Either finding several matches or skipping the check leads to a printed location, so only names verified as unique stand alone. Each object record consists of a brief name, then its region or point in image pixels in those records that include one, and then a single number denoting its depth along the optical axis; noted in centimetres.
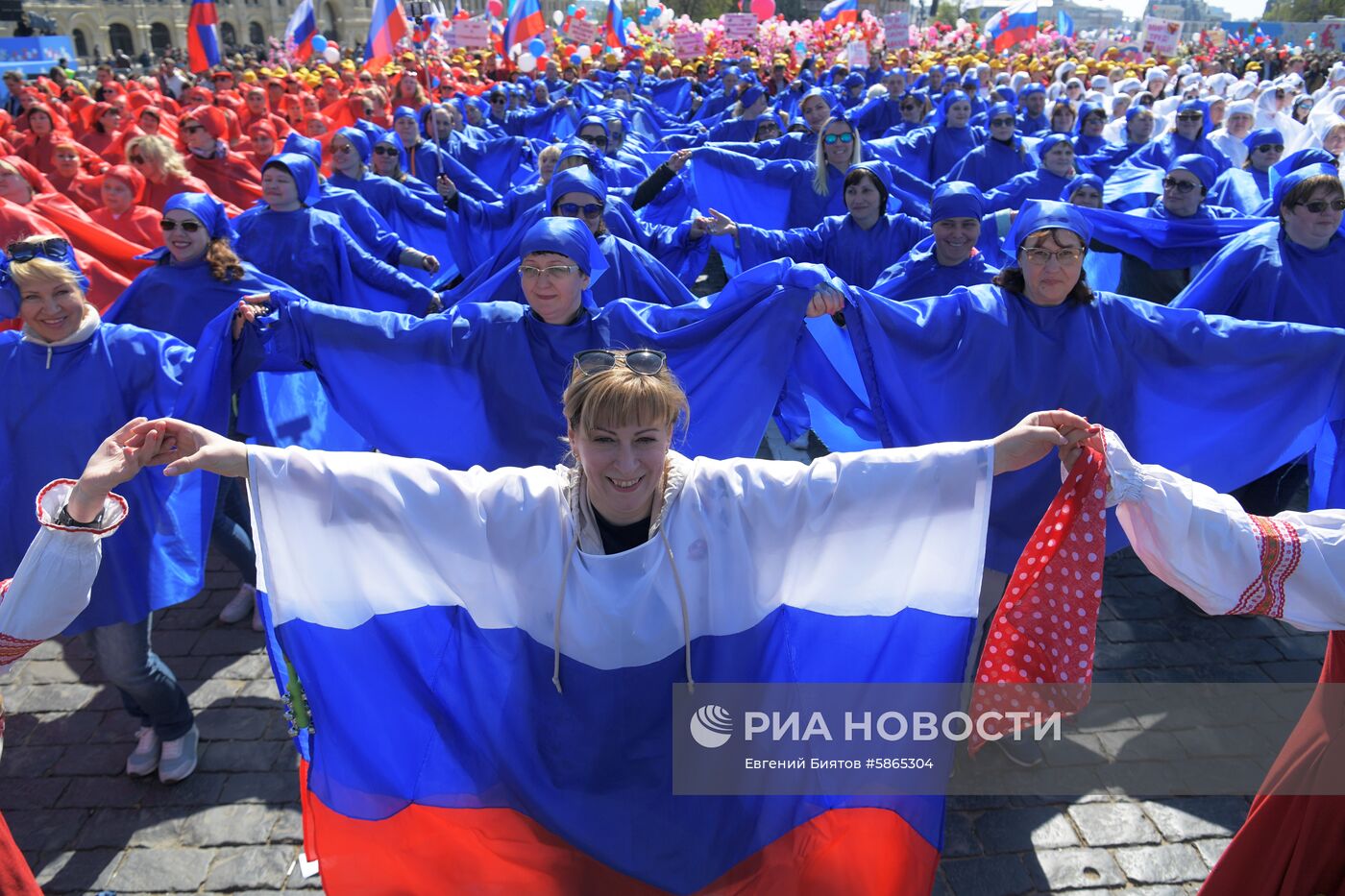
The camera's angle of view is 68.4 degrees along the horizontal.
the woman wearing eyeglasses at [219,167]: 948
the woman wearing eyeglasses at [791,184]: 798
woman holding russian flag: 247
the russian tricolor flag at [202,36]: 1577
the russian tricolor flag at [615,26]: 2766
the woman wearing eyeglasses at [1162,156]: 912
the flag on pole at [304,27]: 1764
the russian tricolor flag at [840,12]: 2905
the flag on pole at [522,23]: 2097
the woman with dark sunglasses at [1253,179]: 813
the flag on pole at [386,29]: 1419
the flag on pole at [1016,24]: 2534
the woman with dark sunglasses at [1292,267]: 492
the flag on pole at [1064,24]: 3634
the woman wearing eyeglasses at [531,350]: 405
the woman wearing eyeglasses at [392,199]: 846
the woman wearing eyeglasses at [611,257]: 549
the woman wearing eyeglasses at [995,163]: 1016
